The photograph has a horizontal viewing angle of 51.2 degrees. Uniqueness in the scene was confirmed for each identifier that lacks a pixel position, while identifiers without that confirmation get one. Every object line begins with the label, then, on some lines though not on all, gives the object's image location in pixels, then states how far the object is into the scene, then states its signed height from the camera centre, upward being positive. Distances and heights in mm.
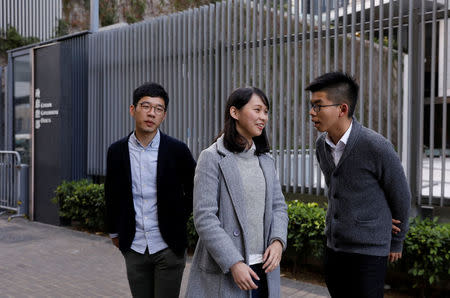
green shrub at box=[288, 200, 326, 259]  5199 -1011
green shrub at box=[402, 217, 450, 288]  4399 -1057
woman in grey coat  2180 -357
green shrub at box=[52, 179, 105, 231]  7953 -1110
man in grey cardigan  2609 -302
